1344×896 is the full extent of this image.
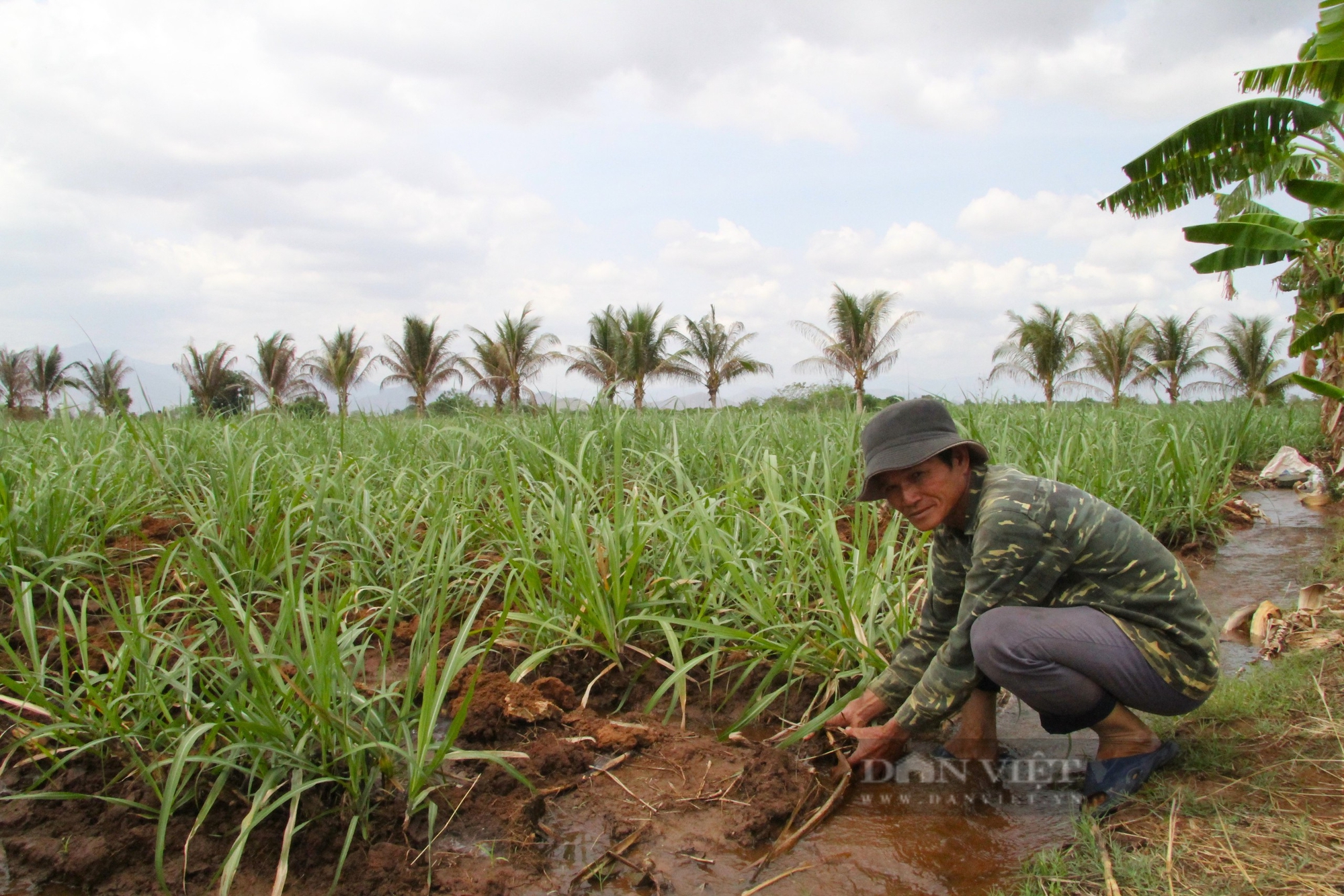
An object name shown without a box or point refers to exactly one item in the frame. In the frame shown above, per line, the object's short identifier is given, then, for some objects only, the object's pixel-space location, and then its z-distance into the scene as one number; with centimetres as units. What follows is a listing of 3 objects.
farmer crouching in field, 199
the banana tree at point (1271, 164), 486
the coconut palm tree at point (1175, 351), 3369
